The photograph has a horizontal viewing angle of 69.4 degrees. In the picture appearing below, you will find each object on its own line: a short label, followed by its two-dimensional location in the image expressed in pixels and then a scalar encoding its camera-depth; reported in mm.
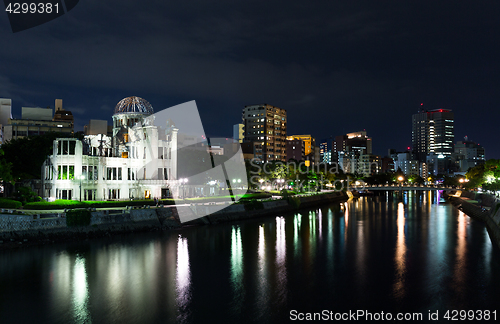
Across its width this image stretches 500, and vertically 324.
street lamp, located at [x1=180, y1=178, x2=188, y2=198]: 71538
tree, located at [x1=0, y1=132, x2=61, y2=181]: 63656
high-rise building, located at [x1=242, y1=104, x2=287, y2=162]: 177025
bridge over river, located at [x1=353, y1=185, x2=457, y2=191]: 148875
